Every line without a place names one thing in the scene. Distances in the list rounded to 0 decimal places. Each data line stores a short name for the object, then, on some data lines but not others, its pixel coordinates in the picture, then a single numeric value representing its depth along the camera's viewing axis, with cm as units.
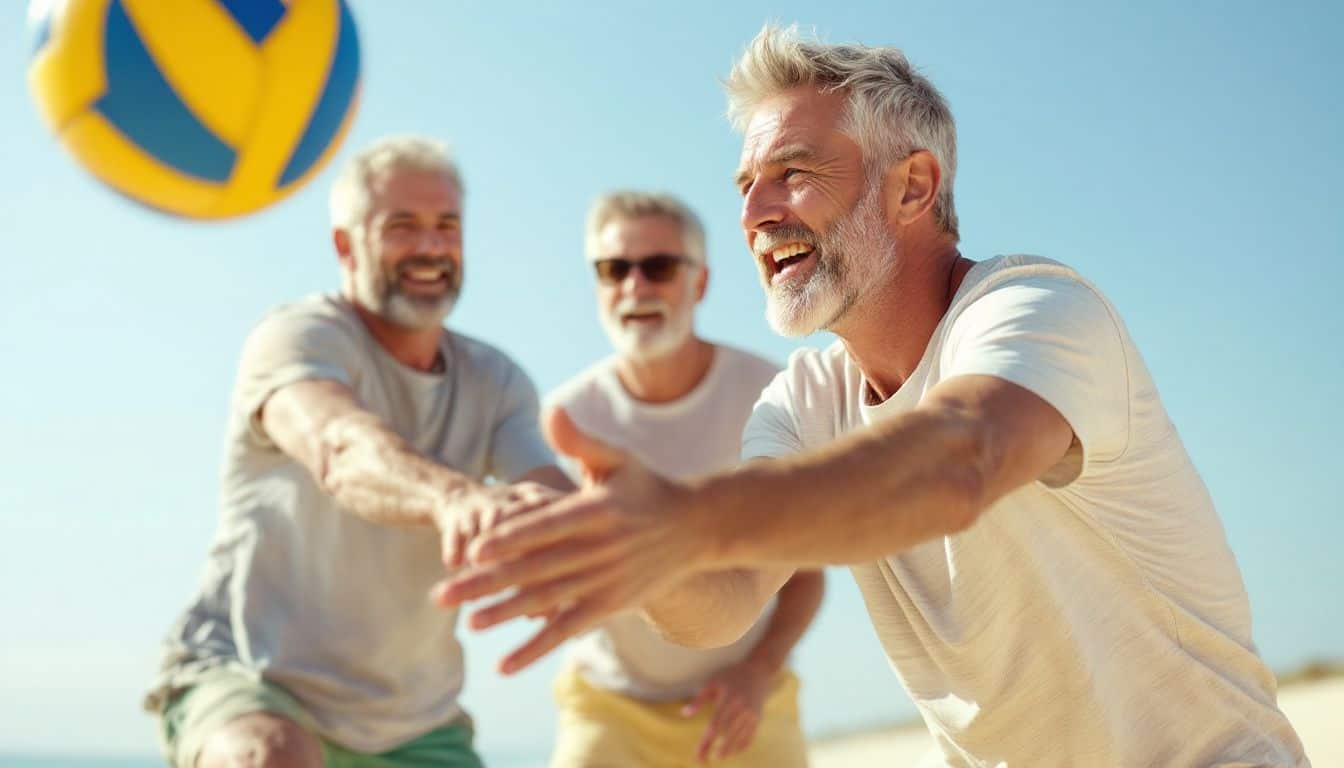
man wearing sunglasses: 509
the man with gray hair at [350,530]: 406
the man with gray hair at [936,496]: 180
